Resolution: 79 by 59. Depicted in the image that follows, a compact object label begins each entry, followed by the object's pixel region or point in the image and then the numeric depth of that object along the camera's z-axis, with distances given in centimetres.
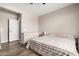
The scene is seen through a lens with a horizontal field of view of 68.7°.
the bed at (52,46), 119
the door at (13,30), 240
